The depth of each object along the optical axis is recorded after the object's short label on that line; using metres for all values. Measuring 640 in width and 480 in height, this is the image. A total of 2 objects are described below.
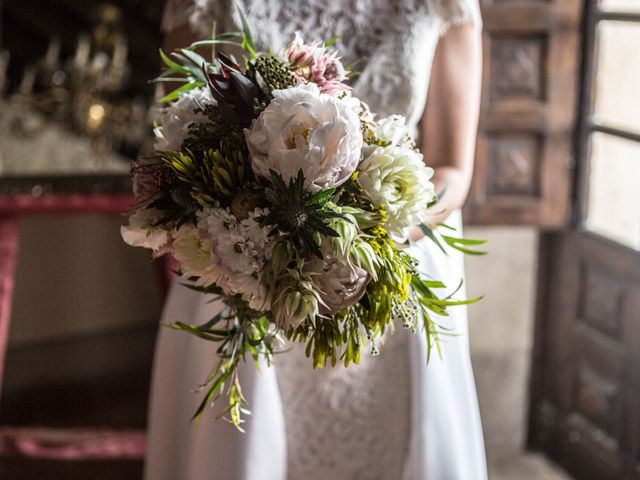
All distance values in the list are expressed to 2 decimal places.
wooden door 2.92
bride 1.68
